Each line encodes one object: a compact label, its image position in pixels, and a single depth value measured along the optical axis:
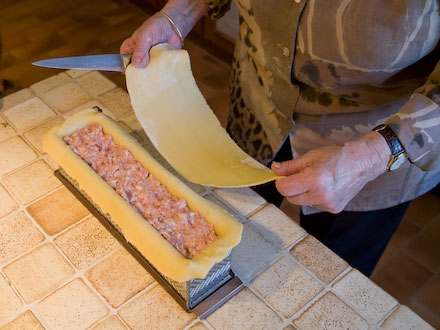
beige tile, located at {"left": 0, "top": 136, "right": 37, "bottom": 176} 0.86
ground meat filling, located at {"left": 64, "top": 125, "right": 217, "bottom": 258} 0.65
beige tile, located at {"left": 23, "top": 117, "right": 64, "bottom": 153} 0.90
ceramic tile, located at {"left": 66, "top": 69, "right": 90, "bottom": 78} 1.06
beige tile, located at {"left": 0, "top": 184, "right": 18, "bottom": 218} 0.78
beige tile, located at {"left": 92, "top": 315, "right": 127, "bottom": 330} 0.64
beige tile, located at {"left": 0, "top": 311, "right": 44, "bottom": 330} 0.63
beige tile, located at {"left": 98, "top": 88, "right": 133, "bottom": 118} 0.97
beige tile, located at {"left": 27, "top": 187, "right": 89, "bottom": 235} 0.76
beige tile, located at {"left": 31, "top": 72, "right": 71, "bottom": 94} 1.02
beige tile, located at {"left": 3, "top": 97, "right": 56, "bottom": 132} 0.94
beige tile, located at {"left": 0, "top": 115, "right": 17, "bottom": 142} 0.91
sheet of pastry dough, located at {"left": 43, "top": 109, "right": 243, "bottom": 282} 0.61
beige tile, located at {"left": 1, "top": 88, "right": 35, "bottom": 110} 0.98
